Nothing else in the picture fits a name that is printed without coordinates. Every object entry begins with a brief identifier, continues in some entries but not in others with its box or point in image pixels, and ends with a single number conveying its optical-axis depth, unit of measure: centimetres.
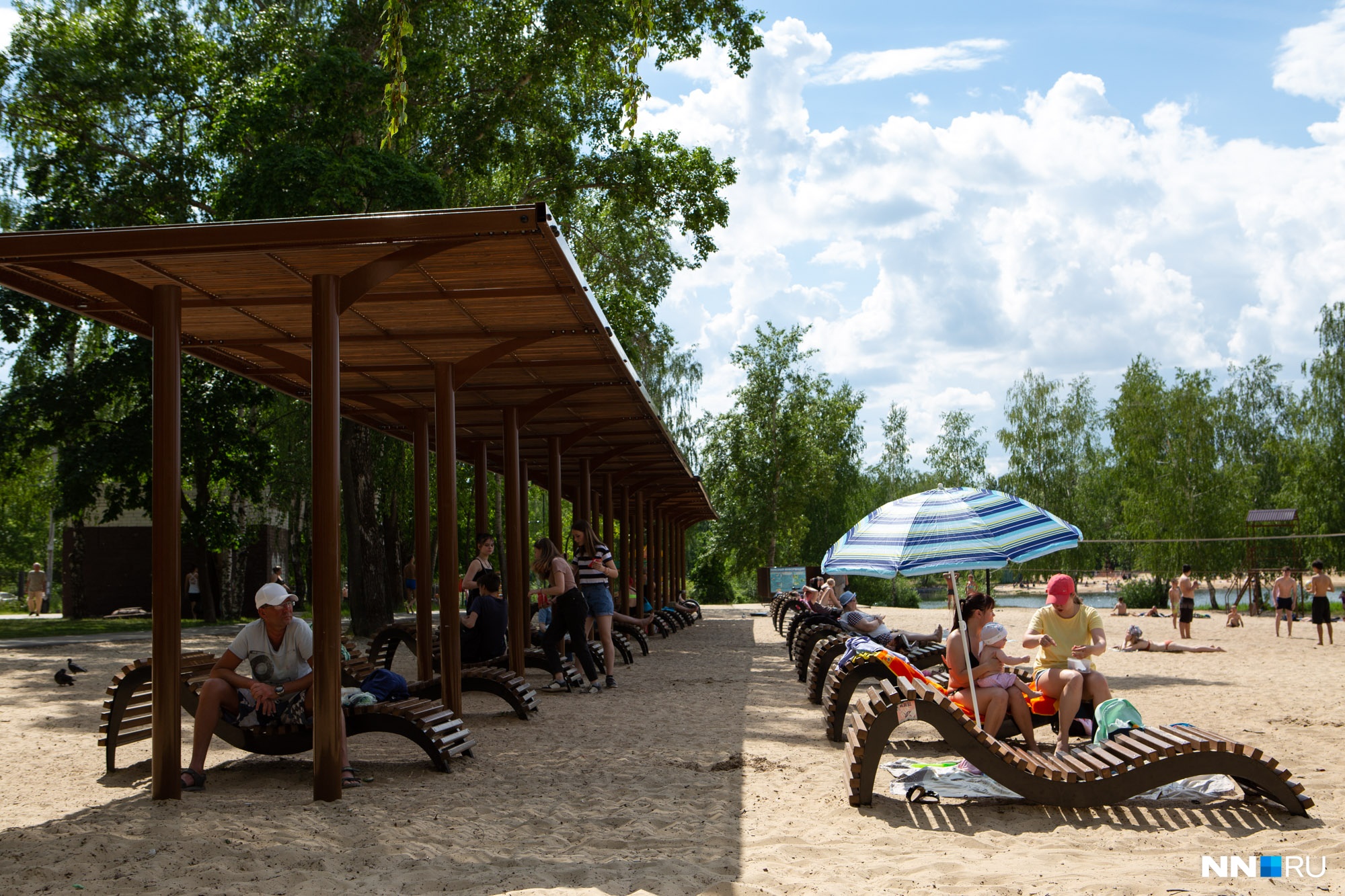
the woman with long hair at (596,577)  1200
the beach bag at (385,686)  732
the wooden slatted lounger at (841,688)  813
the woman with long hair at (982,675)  696
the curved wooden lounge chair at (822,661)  1040
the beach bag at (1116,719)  649
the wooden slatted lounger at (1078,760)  552
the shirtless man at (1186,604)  2134
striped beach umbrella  707
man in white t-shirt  641
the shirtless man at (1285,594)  2231
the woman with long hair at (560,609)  1086
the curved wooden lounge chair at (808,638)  1209
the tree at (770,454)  4728
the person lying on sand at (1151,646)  1836
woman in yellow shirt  729
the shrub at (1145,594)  3988
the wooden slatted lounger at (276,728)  653
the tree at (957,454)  6638
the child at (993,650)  701
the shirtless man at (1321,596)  1988
